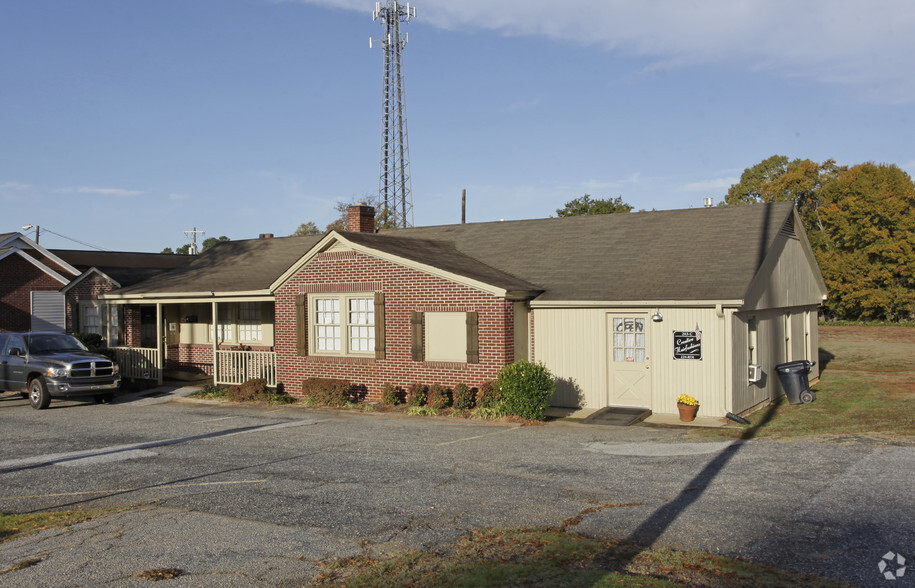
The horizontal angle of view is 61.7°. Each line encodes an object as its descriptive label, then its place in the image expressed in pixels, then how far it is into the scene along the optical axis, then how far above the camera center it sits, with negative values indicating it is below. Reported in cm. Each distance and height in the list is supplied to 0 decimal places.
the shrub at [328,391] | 1823 -207
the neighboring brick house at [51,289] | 2553 +69
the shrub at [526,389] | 1539 -177
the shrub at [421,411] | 1664 -235
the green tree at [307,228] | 5897 +593
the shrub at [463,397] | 1659 -206
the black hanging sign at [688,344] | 1548 -92
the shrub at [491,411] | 1579 -227
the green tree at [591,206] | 5216 +651
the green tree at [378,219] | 4892 +577
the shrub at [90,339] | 2456 -101
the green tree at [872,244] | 4144 +287
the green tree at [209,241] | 10972 +949
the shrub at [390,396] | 1771 -214
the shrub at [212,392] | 2023 -229
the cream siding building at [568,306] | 1586 -11
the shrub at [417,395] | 1717 -206
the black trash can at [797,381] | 1747 -191
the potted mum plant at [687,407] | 1516 -213
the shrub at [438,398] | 1686 -210
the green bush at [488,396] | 1606 -197
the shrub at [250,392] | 1955 -220
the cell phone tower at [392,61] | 4162 +1316
